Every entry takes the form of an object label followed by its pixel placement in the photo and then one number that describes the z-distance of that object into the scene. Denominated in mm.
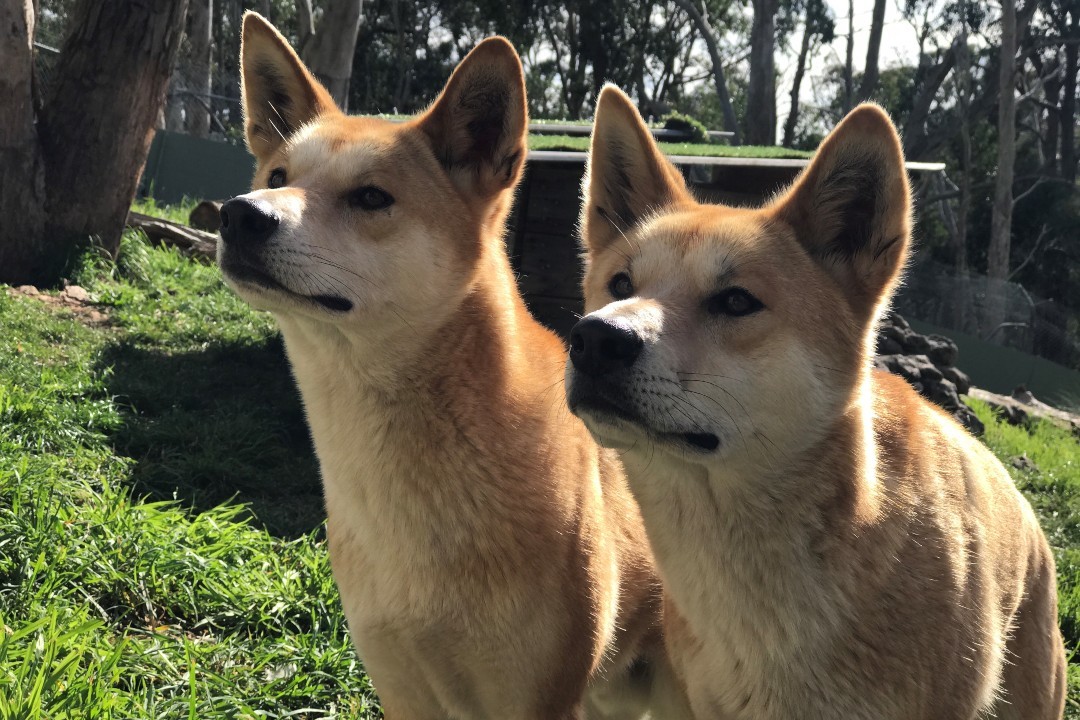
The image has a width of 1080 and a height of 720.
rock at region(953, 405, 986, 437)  7941
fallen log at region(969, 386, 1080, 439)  9703
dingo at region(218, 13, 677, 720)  2654
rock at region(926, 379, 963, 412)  7918
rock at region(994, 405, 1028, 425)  9594
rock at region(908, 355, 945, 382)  8133
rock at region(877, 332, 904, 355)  8498
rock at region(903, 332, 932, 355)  8773
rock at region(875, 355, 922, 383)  7875
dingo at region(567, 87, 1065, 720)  2334
